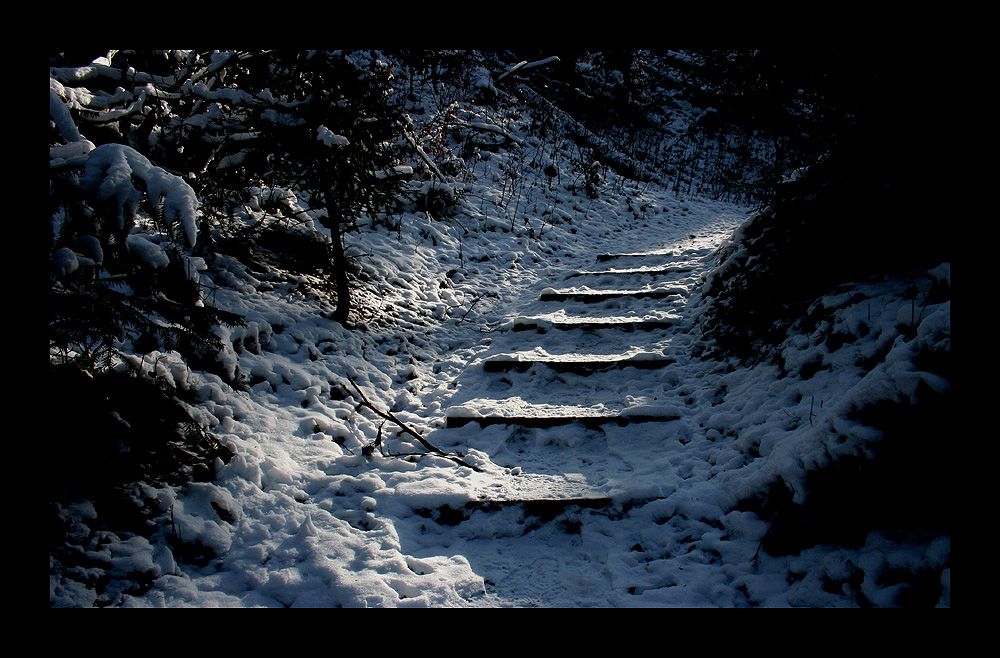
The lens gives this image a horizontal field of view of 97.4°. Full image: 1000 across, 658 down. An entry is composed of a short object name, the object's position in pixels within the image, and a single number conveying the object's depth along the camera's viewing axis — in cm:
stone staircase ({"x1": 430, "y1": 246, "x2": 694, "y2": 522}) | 288
